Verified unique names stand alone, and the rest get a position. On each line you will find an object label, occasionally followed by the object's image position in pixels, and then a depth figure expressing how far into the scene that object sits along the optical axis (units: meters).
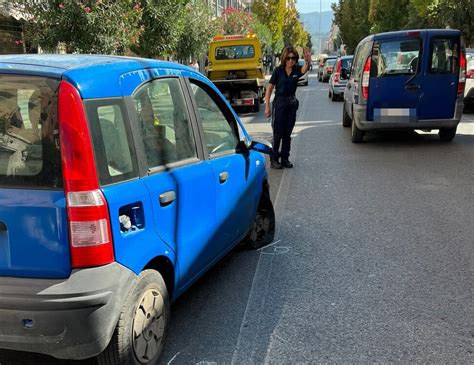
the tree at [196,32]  23.73
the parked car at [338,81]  19.28
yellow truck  16.19
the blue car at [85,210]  2.37
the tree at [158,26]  15.64
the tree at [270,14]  50.59
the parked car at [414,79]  9.30
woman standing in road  7.85
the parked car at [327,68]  32.11
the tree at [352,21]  56.66
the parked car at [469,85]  14.12
